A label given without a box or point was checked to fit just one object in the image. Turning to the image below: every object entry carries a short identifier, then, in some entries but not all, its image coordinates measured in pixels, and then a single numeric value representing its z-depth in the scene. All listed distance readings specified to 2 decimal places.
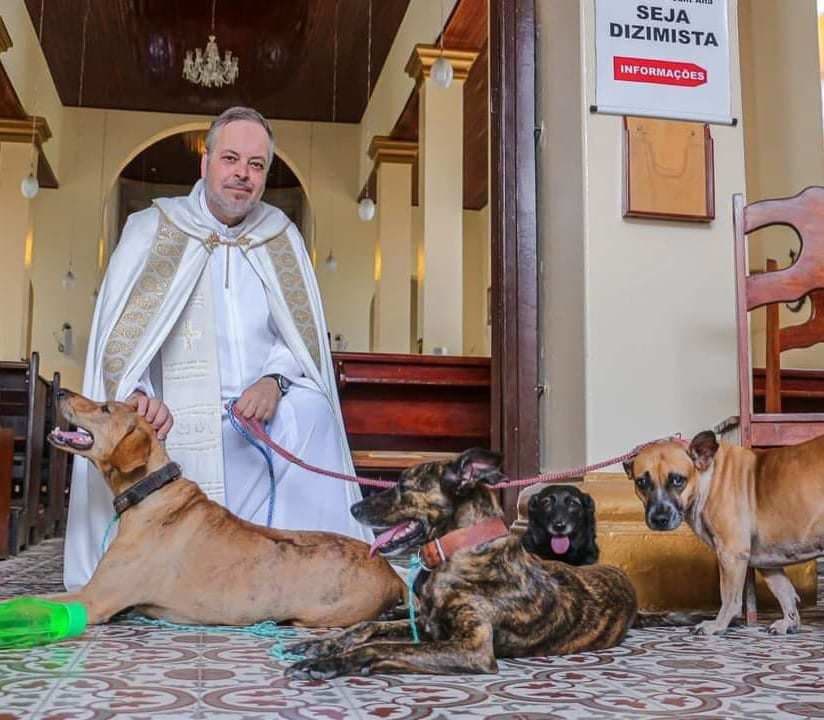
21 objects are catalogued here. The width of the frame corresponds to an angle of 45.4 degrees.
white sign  3.82
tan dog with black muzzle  2.91
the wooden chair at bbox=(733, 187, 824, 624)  3.25
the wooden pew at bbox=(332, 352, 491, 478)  6.81
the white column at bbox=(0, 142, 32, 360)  13.81
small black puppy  3.29
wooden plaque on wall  3.75
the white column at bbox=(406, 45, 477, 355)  11.17
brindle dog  2.30
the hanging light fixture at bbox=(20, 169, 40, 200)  11.95
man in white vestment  3.59
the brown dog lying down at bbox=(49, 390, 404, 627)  2.87
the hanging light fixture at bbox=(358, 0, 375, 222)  12.31
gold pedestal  3.49
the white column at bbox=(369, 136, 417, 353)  13.83
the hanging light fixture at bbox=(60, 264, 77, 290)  15.65
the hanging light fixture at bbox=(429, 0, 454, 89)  9.22
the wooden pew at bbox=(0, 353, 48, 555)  6.88
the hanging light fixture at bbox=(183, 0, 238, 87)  11.81
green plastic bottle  2.57
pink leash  2.78
